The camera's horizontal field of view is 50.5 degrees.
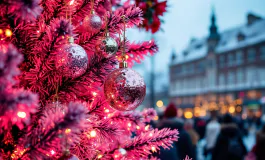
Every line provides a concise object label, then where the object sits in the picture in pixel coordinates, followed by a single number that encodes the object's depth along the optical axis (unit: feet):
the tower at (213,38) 130.31
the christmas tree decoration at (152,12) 7.28
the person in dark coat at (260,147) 13.76
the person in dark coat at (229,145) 15.96
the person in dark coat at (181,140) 15.42
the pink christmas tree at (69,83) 2.71
